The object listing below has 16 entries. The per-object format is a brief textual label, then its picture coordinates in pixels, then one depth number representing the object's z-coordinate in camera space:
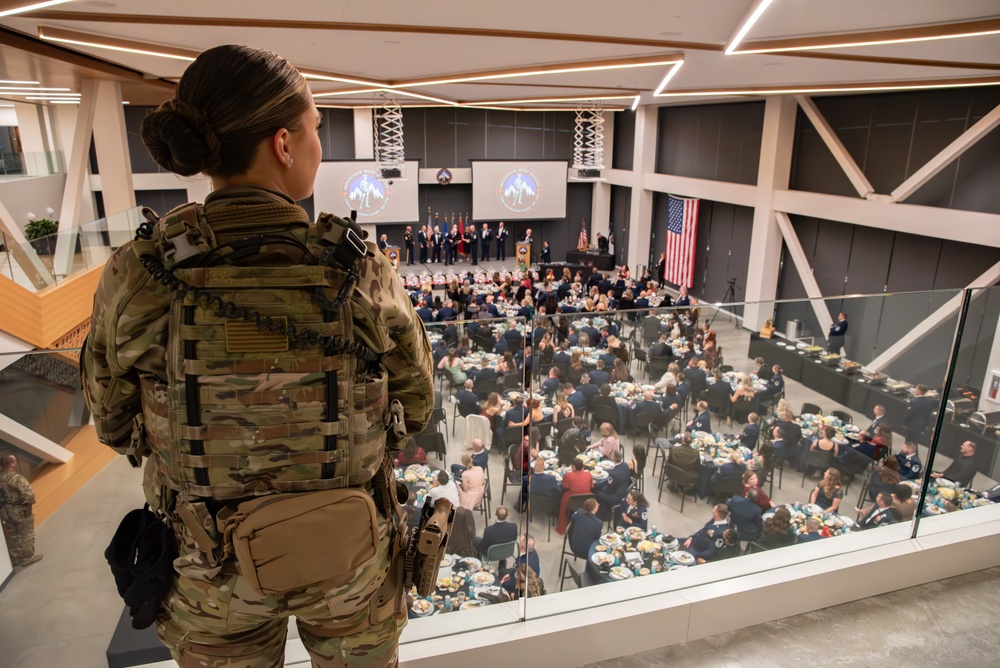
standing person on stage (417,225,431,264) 20.66
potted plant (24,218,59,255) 11.13
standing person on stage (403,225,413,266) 20.15
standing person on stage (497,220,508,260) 20.98
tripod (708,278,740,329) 14.81
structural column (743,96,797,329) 12.80
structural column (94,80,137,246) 9.70
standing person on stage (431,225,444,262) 20.64
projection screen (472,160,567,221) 21.22
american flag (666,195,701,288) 16.39
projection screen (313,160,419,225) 19.62
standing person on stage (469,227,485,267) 21.01
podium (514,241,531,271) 20.16
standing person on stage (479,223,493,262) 20.94
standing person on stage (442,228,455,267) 20.77
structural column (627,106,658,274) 17.83
